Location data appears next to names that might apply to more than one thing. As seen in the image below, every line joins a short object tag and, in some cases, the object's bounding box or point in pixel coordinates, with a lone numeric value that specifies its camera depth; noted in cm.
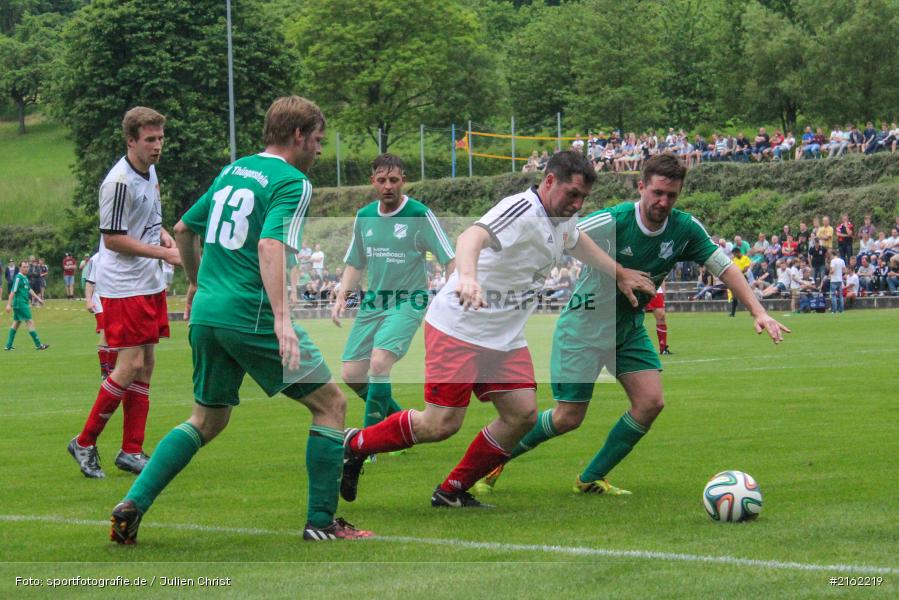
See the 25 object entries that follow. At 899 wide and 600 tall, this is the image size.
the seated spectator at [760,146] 4806
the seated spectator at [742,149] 4812
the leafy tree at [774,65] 6174
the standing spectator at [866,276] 3481
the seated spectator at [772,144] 4772
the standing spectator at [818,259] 3469
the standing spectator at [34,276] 5131
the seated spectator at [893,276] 3425
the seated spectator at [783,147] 4741
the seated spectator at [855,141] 4524
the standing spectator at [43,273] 5325
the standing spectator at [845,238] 3594
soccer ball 693
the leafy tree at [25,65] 9706
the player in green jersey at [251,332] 648
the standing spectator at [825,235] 3572
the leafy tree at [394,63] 7400
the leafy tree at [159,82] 5941
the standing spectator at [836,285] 3309
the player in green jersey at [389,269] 1020
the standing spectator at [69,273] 5553
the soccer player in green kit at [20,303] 2867
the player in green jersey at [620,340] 820
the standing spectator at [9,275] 5124
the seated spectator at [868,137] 4450
